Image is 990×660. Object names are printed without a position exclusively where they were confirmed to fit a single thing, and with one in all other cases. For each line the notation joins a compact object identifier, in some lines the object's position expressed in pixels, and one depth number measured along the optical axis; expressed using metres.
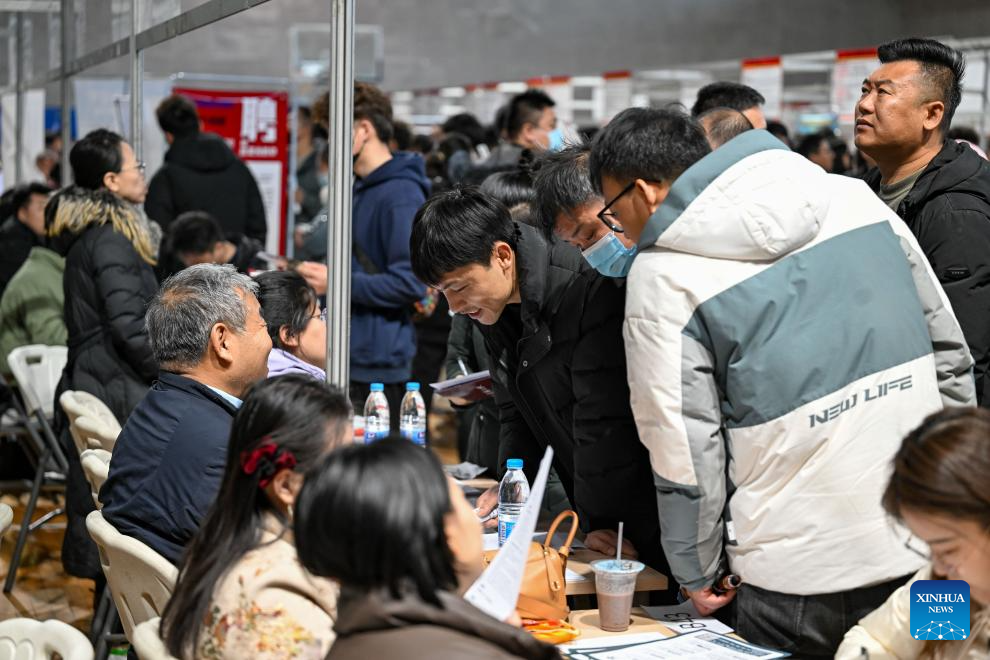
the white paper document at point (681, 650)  2.13
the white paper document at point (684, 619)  2.29
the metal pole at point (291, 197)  7.11
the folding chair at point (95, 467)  2.98
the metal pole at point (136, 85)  5.25
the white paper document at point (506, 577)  1.76
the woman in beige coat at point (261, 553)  1.83
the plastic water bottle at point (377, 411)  3.88
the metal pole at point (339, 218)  2.84
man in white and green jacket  2.08
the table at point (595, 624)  2.29
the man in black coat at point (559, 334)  2.55
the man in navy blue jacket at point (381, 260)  4.41
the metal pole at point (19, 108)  9.27
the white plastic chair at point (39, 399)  5.10
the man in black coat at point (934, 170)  2.85
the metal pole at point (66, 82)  7.24
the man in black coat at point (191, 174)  6.27
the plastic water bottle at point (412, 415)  3.96
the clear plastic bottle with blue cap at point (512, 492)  2.76
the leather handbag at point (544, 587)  2.27
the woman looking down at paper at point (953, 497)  1.71
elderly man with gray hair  2.54
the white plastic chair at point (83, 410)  3.78
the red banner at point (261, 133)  7.16
